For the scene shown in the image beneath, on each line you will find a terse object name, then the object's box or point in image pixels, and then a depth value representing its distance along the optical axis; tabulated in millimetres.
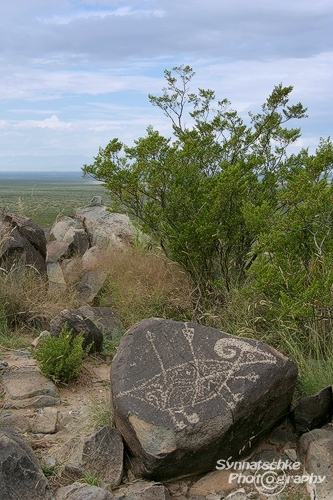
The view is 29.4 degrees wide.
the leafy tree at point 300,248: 4816
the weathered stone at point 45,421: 4812
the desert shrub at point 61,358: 5578
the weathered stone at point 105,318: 6789
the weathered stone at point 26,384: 5387
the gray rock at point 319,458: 3932
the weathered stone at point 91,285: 8127
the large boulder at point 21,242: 8172
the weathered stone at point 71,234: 10125
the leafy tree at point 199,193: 6449
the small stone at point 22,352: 6309
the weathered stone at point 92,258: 8938
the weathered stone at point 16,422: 4777
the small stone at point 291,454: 4304
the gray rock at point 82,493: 3686
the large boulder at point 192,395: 4043
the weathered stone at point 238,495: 3973
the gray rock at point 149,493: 3844
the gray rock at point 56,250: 9617
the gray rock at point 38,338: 6477
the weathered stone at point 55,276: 8258
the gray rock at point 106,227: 10059
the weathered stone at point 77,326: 6152
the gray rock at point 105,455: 4129
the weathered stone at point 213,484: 4074
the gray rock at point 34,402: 5211
